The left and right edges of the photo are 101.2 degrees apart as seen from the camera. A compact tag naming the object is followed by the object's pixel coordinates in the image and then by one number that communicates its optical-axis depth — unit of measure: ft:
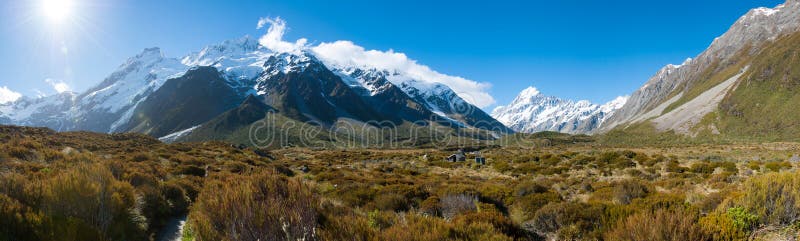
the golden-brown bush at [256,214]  16.55
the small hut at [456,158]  135.03
